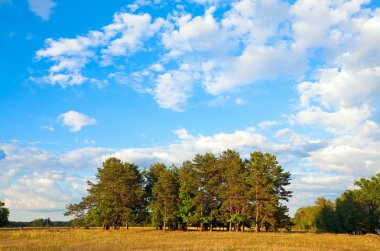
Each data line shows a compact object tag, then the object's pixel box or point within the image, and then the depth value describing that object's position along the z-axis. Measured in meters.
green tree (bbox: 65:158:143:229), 79.38
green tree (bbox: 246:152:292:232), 72.56
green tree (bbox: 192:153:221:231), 77.56
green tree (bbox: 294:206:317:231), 132.12
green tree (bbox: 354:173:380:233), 89.88
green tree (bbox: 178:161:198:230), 78.50
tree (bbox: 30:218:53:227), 186.60
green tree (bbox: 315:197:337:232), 101.32
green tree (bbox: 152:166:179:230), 80.06
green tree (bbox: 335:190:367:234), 90.94
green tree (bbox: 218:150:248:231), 74.62
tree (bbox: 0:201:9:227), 99.38
